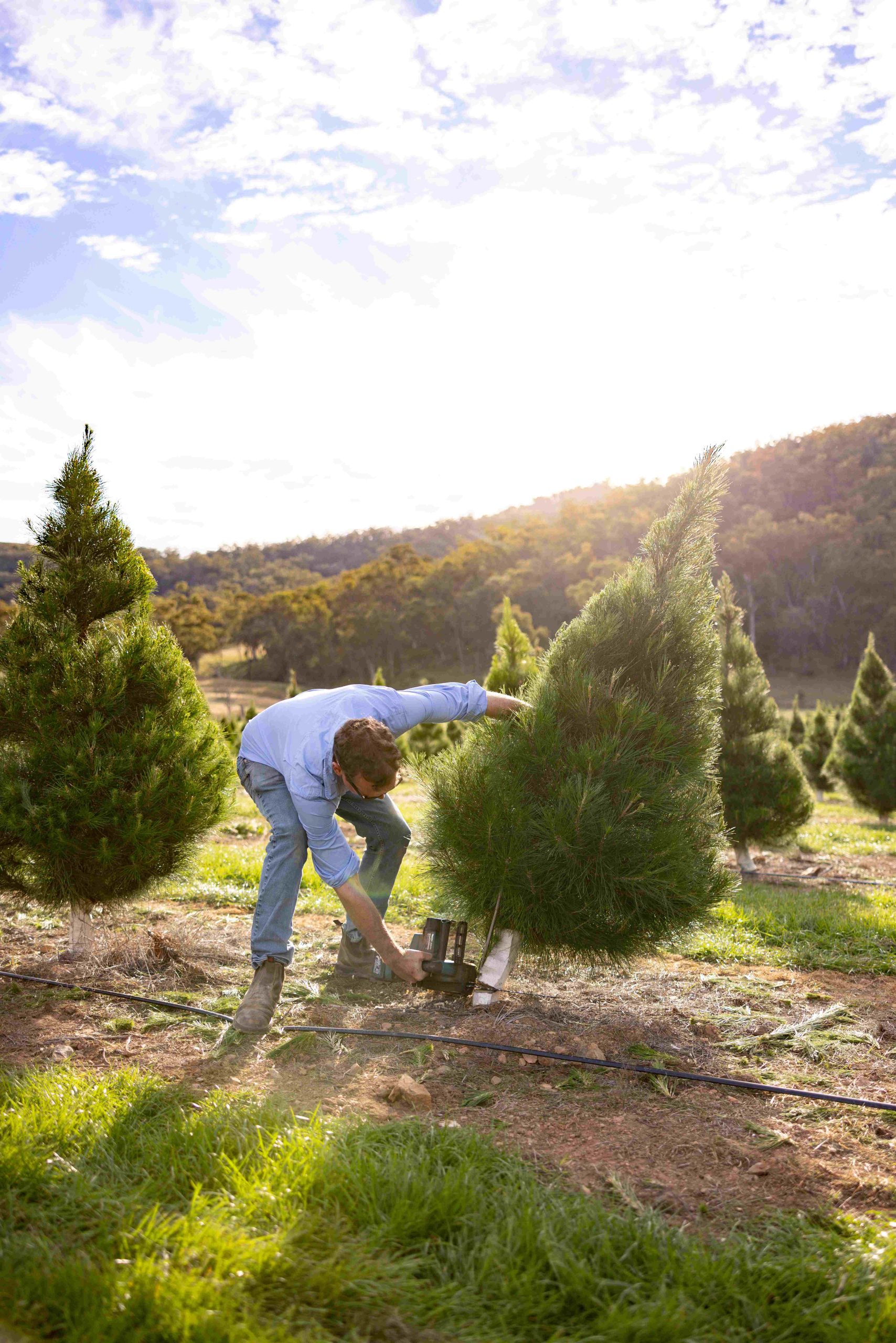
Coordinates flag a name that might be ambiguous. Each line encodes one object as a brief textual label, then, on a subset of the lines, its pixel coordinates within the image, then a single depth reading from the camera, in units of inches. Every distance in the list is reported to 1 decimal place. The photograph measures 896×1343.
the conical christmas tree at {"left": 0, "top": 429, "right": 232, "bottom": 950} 186.4
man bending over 149.6
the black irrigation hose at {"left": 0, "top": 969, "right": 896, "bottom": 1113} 129.0
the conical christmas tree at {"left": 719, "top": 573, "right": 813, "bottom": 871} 370.6
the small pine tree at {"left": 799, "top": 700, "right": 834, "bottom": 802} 885.2
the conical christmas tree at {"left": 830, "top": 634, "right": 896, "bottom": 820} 639.1
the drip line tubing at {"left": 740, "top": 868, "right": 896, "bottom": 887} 352.5
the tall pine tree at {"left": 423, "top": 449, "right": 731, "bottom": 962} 156.9
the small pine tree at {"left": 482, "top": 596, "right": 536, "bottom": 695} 369.7
